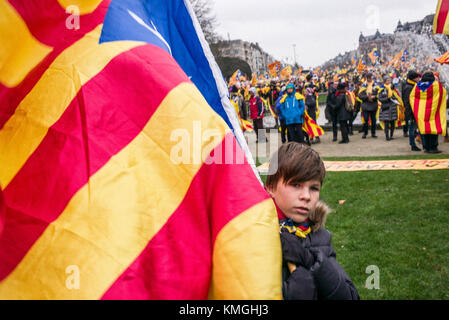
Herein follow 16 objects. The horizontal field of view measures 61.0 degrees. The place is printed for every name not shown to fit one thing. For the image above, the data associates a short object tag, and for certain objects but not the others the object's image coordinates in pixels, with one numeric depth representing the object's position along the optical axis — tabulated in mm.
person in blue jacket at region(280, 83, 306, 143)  11891
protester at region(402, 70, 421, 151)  10273
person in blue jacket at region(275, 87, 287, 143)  12273
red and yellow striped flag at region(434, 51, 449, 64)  7092
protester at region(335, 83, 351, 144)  13109
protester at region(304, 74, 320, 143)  14195
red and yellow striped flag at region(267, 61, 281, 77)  20405
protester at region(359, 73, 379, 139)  13172
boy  1566
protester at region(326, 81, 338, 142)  13539
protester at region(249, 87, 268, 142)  15531
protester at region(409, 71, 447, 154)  9672
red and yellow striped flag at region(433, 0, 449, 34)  4867
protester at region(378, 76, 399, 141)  12359
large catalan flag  1281
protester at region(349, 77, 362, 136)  15609
